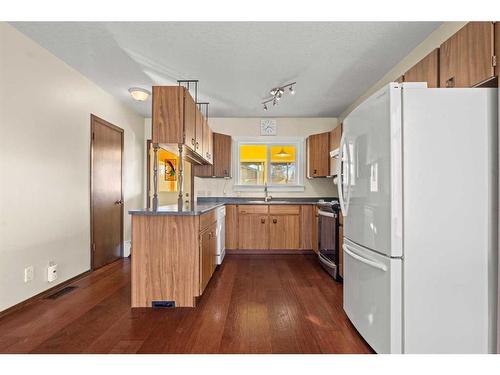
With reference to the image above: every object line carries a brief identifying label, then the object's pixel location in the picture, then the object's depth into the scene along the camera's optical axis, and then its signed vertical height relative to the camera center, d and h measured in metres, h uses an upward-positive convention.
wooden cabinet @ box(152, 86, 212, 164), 2.43 +0.64
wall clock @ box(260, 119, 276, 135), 5.10 +1.11
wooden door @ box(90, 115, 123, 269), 3.52 -0.07
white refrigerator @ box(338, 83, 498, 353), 1.51 -0.17
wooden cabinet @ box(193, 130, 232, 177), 4.86 +0.49
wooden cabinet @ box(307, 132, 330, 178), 4.54 +0.55
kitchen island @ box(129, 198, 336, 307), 2.36 -0.60
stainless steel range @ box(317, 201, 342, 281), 3.25 -0.62
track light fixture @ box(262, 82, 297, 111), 3.47 +1.25
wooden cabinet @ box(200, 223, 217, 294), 2.51 -0.66
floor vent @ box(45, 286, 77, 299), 2.66 -1.04
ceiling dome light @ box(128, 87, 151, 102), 3.38 +1.15
